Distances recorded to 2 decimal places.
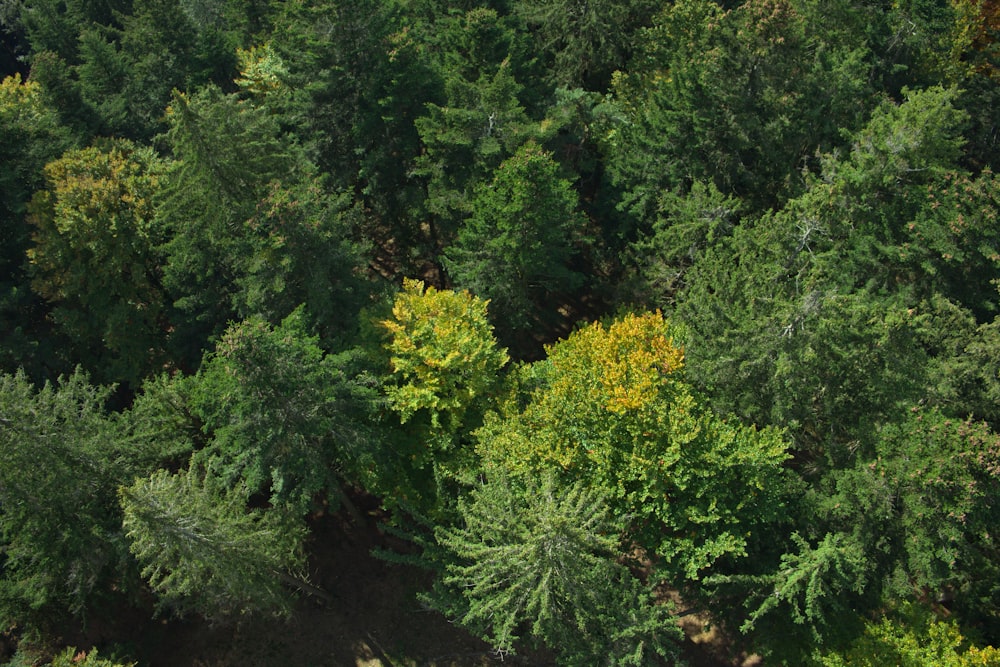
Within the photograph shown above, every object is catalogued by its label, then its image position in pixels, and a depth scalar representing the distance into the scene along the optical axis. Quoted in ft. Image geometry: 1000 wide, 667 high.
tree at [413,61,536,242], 82.69
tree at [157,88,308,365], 66.39
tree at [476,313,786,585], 60.95
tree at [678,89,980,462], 61.05
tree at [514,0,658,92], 110.45
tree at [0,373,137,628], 60.18
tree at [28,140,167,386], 78.84
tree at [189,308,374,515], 54.65
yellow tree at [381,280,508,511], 66.13
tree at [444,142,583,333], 76.18
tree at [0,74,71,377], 83.92
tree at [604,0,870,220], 82.53
